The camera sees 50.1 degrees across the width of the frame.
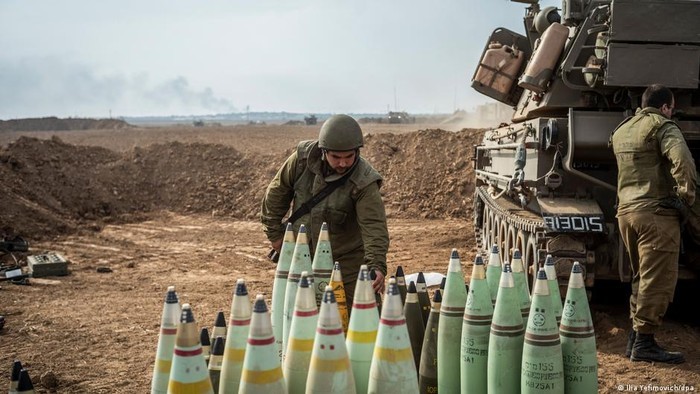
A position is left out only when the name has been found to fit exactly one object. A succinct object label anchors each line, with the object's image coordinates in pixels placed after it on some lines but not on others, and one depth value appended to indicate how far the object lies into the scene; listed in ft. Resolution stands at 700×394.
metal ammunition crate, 32.30
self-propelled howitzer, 20.35
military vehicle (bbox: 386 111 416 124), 202.08
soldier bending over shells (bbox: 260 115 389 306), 15.44
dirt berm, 50.65
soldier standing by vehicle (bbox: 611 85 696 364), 17.22
